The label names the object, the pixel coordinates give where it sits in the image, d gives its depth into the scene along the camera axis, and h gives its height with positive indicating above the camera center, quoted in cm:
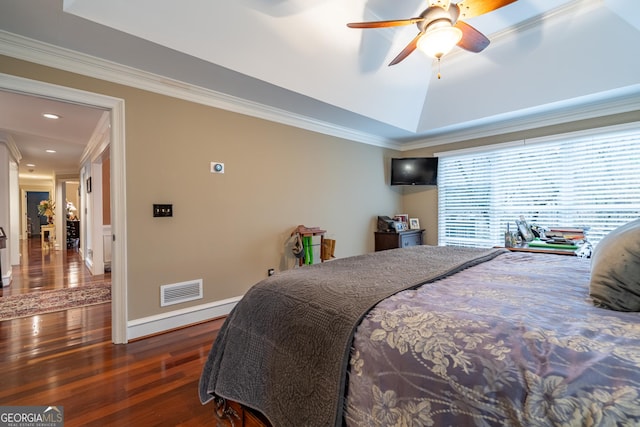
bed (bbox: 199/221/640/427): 65 -39
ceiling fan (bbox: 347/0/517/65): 187 +131
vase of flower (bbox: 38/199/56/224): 891 +27
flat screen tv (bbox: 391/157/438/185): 474 +68
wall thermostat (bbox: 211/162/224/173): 301 +50
